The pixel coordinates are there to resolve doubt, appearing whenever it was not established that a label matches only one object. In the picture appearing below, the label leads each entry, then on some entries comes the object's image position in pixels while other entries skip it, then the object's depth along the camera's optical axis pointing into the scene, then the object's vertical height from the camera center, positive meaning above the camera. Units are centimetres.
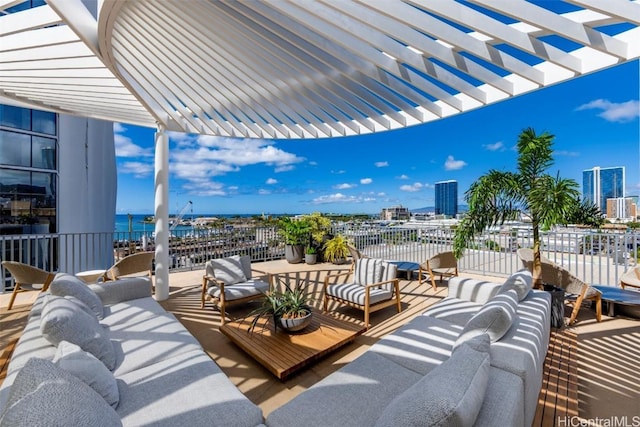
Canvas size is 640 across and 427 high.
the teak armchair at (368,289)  379 -114
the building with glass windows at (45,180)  613 +87
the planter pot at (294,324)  287 -116
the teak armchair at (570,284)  365 -100
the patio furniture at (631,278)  427 -105
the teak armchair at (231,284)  393 -113
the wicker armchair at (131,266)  486 -97
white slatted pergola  217 +174
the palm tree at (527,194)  353 +27
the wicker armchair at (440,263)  530 -98
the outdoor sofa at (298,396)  112 -102
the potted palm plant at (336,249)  750 -97
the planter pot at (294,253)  799 -117
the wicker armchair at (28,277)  397 -96
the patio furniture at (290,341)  243 -130
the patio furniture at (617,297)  369 -118
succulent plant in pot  289 -108
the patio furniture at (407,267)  570 -114
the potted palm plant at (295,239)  799 -75
